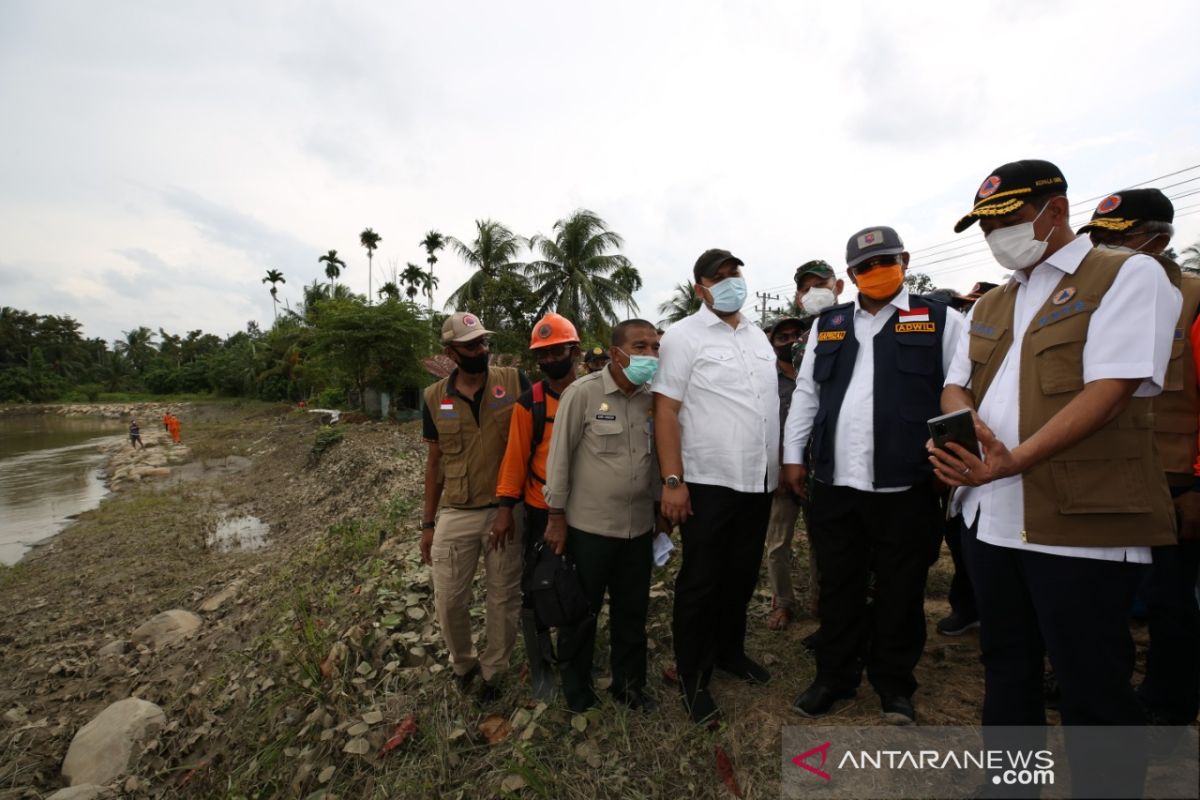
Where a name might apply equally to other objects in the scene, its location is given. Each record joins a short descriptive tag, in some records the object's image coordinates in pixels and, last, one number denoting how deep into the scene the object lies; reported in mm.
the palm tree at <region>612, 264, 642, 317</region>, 23578
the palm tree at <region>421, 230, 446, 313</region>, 43719
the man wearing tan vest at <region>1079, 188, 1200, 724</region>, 2092
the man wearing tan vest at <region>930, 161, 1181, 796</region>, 1480
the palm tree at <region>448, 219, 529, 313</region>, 23422
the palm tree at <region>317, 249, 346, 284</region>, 51656
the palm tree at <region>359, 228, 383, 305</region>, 46438
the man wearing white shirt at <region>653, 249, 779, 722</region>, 2531
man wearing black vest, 2309
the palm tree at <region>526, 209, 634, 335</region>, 22531
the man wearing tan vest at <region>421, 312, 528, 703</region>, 3105
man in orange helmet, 2912
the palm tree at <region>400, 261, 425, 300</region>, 47406
